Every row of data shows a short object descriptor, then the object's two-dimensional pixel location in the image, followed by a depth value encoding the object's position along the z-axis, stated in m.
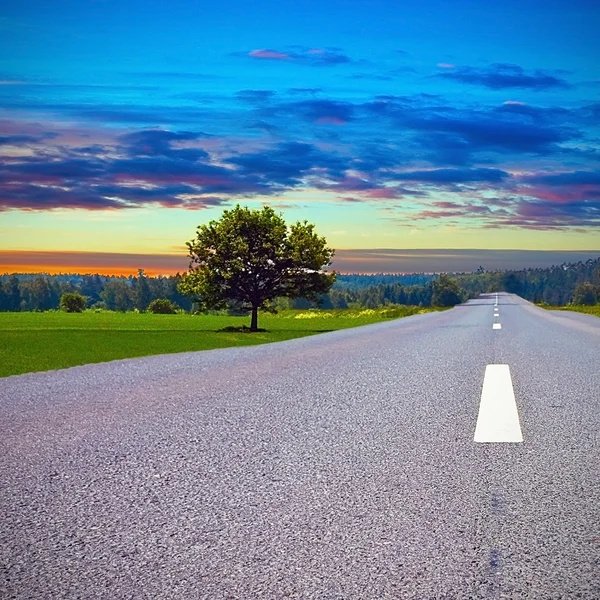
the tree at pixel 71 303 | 78.69
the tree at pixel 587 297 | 192.18
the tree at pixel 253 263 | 31.47
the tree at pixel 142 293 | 169.00
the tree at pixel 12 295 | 155.21
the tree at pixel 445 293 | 131.50
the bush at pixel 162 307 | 77.88
